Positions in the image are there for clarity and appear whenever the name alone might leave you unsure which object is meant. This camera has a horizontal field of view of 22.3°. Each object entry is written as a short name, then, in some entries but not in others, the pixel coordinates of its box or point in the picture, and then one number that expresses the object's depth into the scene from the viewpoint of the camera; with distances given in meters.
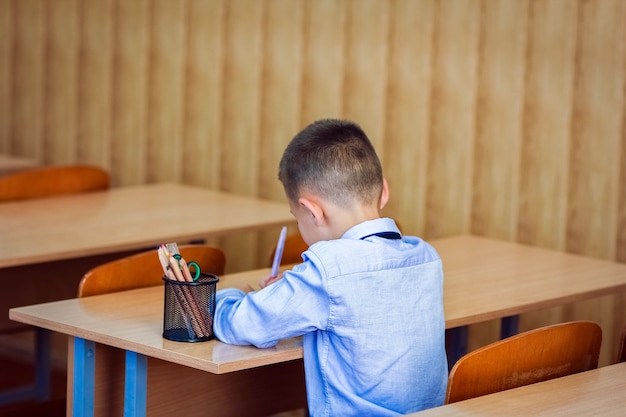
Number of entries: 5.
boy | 3.13
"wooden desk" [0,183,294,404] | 4.61
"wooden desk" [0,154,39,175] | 6.83
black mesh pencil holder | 3.20
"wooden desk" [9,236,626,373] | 3.17
